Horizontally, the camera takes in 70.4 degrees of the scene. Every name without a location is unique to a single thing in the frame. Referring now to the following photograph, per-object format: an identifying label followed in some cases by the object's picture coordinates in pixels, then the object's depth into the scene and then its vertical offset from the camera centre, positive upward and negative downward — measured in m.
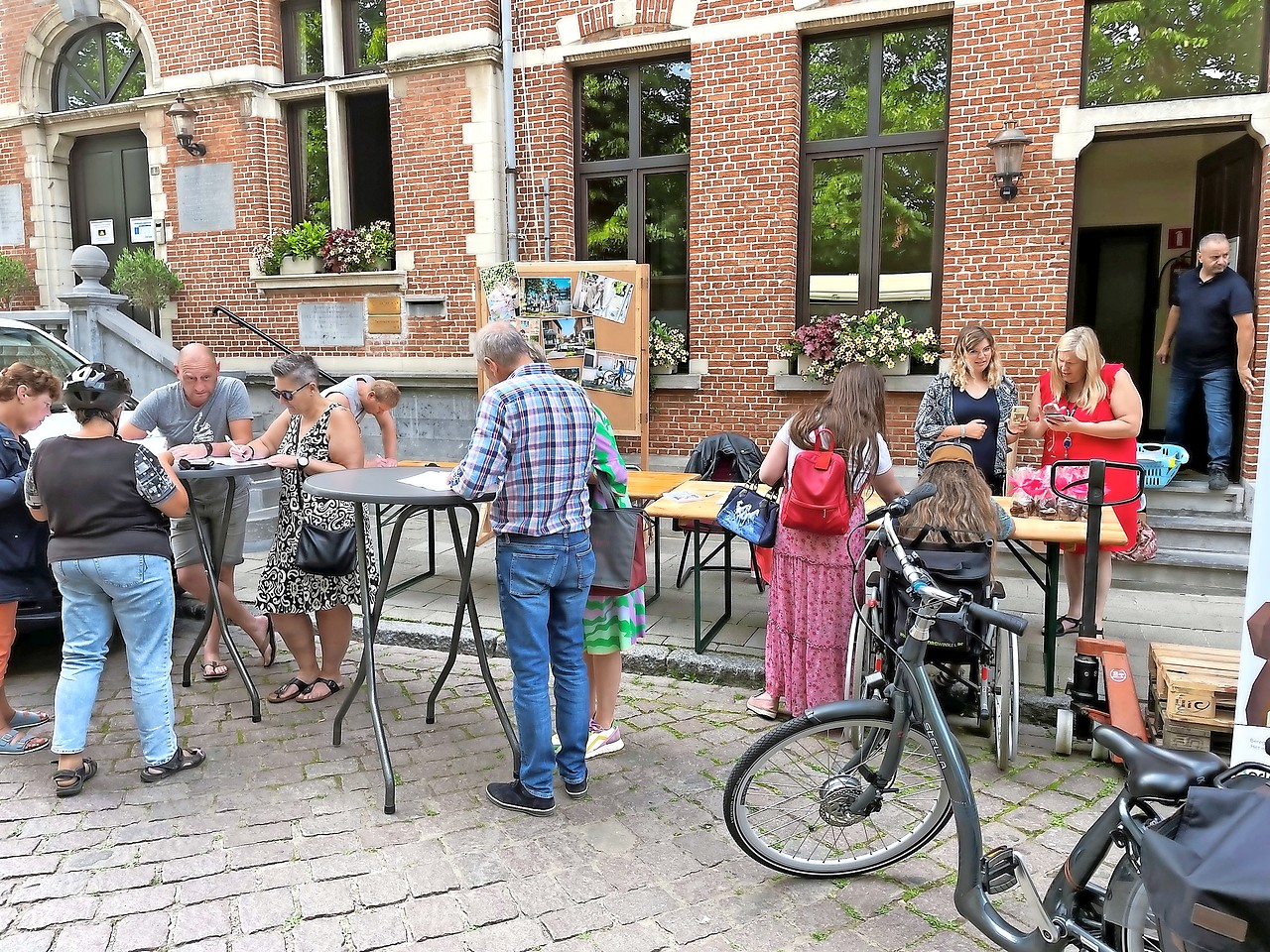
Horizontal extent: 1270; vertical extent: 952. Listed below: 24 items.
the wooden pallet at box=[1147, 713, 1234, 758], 3.58 -1.58
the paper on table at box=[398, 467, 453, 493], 3.40 -0.55
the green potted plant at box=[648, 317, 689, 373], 8.45 -0.07
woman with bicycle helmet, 3.45 -0.84
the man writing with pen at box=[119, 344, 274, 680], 4.69 -0.49
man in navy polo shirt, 6.59 +0.04
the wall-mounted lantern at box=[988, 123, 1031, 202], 6.94 +1.44
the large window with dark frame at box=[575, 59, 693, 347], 8.65 +1.66
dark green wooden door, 10.87 +1.85
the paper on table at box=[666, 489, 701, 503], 5.16 -0.89
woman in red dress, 4.77 -0.38
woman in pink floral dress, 3.71 -0.95
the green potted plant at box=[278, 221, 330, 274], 9.75 +1.03
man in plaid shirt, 3.18 -0.66
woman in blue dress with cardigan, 4.99 -0.34
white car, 6.73 -0.06
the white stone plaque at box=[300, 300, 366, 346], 9.64 +0.19
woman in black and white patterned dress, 4.22 -0.84
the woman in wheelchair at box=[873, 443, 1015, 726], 3.64 -0.87
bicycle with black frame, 1.95 -1.33
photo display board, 7.44 +0.19
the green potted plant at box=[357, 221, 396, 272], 9.51 +0.98
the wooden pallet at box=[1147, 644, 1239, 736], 3.52 -1.37
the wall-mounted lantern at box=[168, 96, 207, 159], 9.91 +2.37
